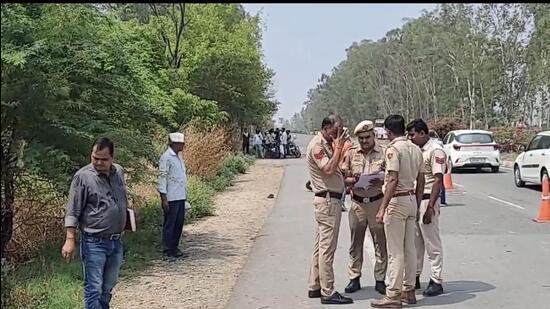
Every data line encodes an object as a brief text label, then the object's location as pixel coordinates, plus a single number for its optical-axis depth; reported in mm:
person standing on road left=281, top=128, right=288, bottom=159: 44062
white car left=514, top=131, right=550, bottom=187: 18683
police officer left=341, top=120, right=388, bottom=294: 7691
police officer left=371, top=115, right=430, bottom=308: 7242
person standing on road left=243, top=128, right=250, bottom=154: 42094
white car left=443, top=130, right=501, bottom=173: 26641
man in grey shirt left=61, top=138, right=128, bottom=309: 6242
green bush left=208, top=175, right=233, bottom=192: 21219
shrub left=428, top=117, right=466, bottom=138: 52094
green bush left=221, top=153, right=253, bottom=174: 27583
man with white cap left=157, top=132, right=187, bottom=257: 9922
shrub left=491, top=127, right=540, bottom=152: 38125
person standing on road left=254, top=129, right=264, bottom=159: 44250
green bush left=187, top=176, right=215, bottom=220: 15281
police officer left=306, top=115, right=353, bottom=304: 7500
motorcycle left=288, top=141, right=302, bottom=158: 45250
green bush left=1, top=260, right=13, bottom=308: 5275
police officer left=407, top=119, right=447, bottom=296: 7832
